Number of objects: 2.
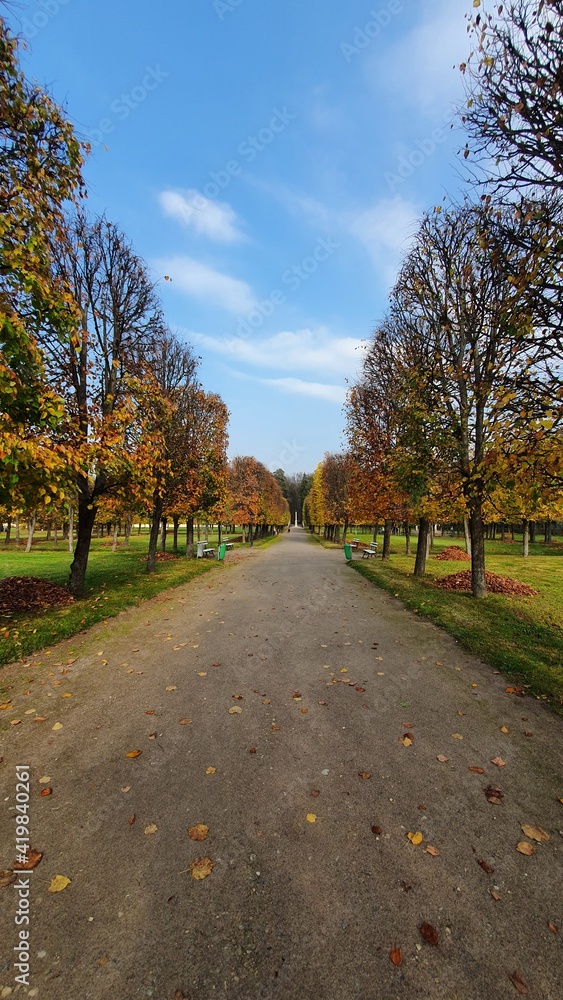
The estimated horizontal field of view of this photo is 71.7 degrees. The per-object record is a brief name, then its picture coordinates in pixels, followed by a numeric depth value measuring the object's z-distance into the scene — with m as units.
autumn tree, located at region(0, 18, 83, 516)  5.55
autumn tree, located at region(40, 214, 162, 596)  8.60
